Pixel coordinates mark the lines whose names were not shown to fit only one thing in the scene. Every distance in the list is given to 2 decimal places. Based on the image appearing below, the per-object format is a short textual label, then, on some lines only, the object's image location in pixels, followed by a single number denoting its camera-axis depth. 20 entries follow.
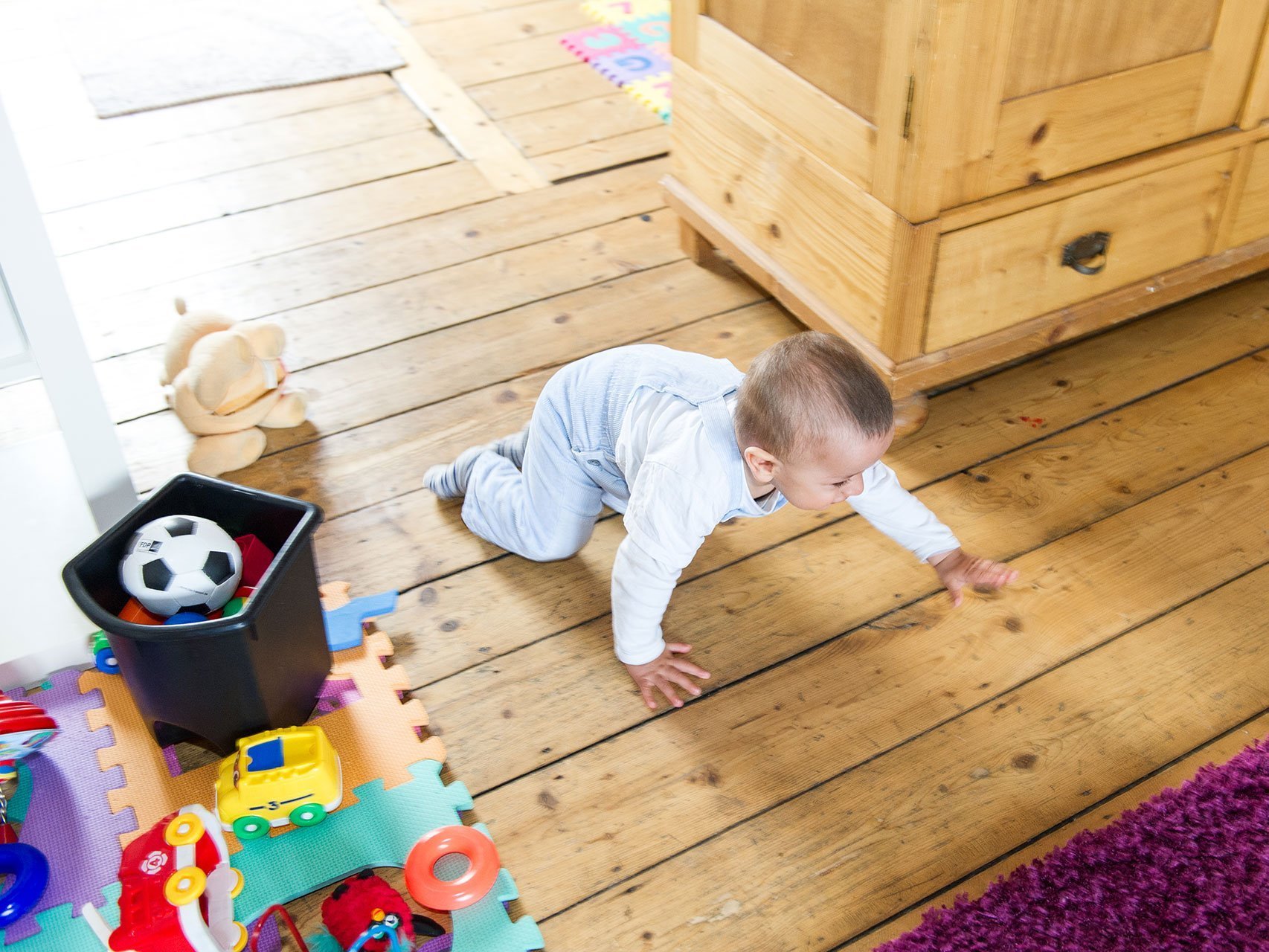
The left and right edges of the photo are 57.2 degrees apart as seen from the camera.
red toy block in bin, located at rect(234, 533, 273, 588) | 1.25
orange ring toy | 1.10
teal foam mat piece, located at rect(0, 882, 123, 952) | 1.07
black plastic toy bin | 1.09
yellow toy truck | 1.13
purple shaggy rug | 1.07
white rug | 2.54
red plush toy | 1.05
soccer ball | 1.16
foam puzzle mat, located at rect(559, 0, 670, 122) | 2.52
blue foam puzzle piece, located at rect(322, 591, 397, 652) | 1.36
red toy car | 0.91
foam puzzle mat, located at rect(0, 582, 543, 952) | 1.10
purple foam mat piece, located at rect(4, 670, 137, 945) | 1.12
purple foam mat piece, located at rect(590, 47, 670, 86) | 2.56
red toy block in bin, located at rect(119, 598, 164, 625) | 1.18
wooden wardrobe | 1.36
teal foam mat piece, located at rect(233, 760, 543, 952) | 1.09
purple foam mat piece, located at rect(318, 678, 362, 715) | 1.30
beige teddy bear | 1.55
